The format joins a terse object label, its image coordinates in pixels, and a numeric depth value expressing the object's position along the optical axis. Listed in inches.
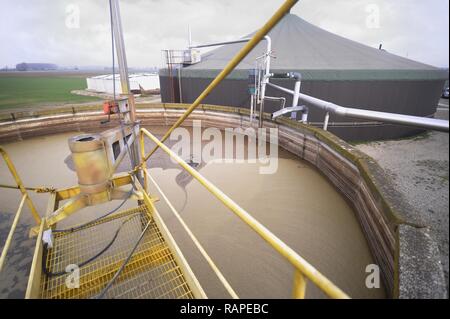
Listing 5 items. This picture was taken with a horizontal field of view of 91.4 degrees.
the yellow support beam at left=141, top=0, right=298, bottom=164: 44.4
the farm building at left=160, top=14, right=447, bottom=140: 328.5
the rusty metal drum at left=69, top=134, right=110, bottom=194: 104.5
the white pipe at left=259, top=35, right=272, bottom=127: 258.1
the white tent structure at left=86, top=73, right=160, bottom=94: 992.9
